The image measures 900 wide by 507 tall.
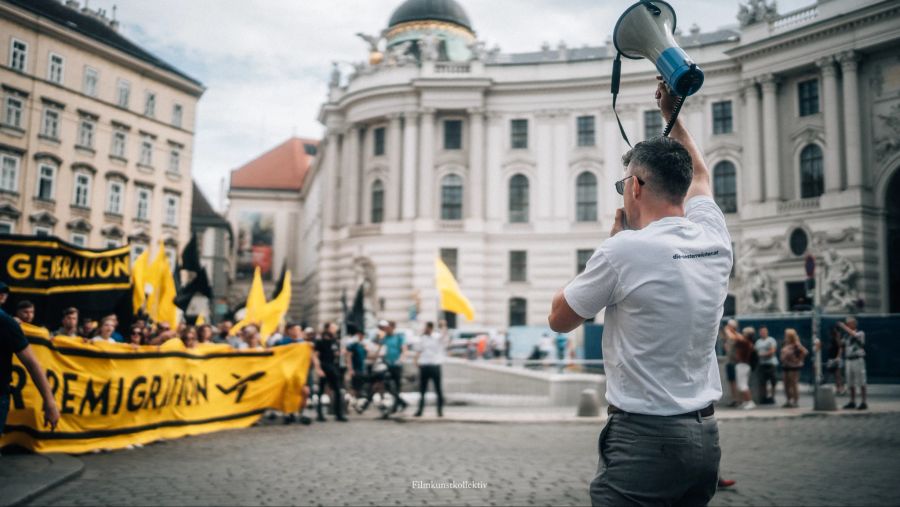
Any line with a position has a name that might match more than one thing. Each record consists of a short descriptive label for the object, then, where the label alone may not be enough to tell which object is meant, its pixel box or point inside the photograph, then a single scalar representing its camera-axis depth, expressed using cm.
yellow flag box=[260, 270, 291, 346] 1959
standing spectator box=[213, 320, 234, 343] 1770
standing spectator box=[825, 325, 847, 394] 1556
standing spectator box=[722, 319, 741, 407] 1720
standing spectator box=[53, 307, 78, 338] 1048
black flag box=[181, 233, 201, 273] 1895
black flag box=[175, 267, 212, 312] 1764
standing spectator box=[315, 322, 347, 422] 1515
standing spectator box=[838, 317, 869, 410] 1244
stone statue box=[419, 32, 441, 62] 4725
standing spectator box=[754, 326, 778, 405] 1758
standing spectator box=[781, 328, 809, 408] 1638
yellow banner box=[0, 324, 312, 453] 941
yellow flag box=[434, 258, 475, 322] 2084
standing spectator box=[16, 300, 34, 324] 813
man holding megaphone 262
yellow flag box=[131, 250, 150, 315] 1734
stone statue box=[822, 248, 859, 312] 3291
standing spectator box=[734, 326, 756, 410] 1694
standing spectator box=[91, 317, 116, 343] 1099
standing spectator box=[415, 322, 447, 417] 1525
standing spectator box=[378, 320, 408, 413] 1642
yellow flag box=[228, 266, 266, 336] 2003
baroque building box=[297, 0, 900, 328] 3438
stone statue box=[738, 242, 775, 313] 3659
